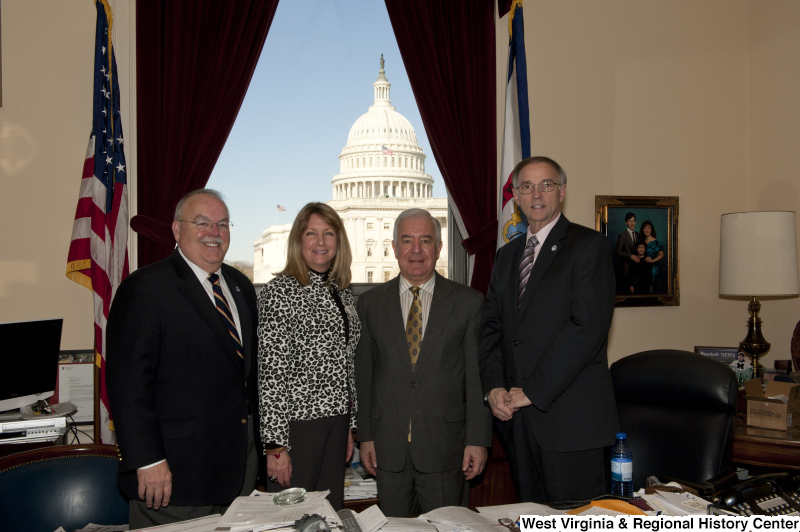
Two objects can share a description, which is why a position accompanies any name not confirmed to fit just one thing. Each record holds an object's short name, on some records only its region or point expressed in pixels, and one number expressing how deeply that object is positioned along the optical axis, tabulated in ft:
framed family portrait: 14.32
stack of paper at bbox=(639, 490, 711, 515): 5.07
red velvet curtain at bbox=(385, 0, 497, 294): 13.33
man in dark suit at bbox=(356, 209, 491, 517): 7.97
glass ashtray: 5.18
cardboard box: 9.39
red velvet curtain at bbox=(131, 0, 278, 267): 11.71
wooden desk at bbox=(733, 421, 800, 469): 9.04
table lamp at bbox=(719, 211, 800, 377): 12.07
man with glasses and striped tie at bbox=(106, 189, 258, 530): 6.34
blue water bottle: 6.12
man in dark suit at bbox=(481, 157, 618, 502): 7.19
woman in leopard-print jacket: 7.43
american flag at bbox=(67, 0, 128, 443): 10.71
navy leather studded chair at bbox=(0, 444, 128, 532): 6.11
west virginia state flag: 12.84
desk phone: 4.92
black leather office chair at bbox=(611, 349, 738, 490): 6.82
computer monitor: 9.46
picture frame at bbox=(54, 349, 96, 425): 11.19
